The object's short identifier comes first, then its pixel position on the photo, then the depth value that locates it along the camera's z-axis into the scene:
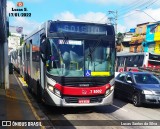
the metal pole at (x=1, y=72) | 9.82
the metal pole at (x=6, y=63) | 8.98
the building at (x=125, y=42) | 31.56
